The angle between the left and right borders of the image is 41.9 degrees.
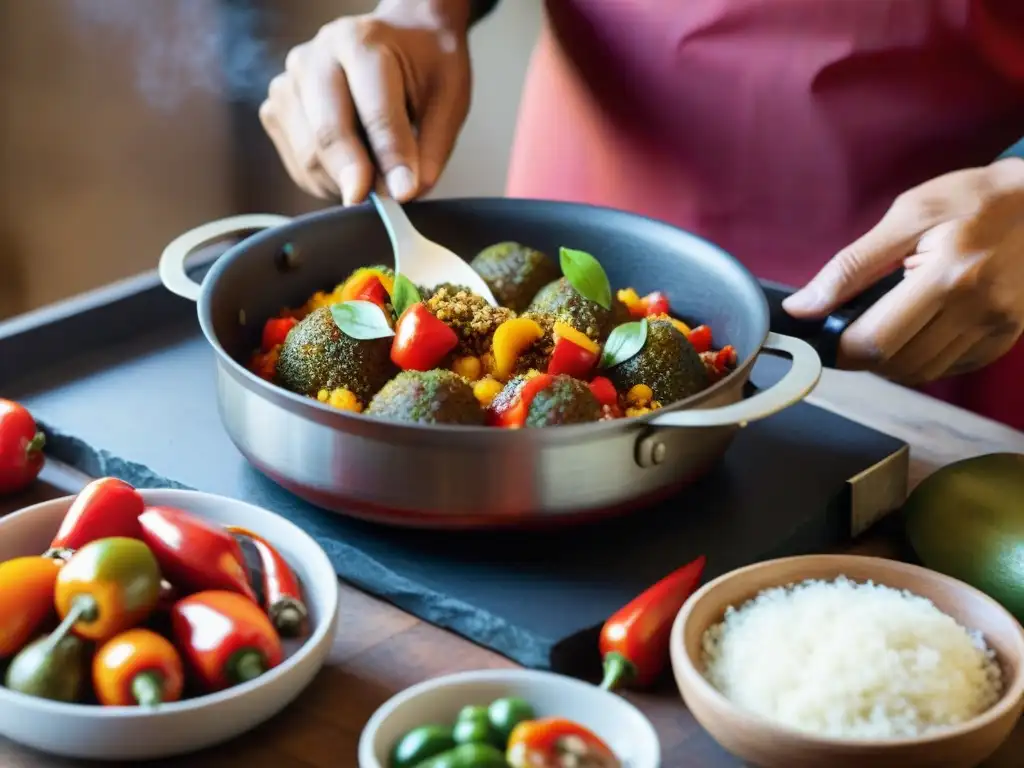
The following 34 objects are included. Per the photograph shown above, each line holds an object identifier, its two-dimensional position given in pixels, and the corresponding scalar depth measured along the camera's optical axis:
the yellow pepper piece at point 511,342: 1.23
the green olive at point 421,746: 0.84
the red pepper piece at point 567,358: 1.22
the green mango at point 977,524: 1.07
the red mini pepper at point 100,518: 1.00
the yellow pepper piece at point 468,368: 1.25
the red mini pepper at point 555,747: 0.81
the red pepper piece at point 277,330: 1.35
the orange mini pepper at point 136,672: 0.87
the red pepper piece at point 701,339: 1.37
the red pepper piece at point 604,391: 1.19
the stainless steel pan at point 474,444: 1.04
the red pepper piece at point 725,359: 1.31
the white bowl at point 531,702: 0.85
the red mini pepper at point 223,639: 0.90
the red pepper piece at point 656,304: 1.41
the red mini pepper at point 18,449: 1.23
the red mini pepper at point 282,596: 0.98
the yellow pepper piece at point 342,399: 1.20
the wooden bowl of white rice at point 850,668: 0.86
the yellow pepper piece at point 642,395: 1.21
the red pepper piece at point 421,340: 1.22
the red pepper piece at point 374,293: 1.35
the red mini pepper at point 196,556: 0.97
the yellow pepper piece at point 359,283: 1.37
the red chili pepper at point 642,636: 1.00
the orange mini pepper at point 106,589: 0.89
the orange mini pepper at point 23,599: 0.90
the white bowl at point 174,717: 0.86
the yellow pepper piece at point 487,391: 1.19
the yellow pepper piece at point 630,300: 1.40
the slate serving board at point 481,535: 1.08
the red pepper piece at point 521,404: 1.11
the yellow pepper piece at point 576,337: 1.22
